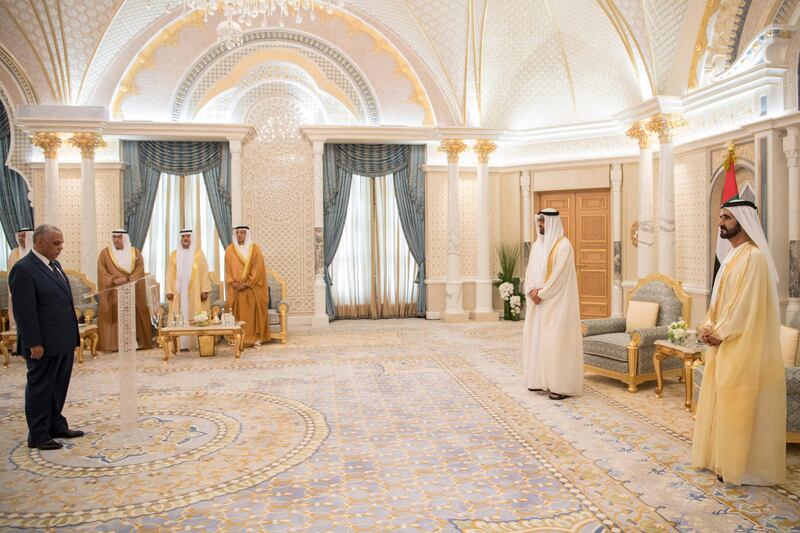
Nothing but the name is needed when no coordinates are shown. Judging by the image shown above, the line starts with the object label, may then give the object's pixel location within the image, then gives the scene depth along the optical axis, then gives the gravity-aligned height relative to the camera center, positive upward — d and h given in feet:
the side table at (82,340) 23.44 -3.02
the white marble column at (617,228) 33.14 +1.65
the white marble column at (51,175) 30.45 +4.63
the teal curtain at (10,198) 32.04 +3.61
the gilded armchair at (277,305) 28.14 -2.09
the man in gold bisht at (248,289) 27.20 -1.20
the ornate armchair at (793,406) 12.66 -3.21
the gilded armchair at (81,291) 26.81 -1.22
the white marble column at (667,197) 28.43 +2.86
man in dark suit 13.62 -1.54
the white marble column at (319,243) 33.88 +1.06
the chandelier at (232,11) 19.22 +8.40
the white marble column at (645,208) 29.73 +2.46
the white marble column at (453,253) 35.01 +0.40
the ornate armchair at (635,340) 18.35 -2.62
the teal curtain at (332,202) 34.99 +3.49
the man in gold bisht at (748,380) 11.04 -2.33
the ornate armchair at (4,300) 26.86 -1.60
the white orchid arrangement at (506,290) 35.01 -1.81
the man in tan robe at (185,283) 27.17 -0.89
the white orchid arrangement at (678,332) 17.07 -2.15
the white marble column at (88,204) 30.60 +3.13
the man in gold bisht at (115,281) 26.40 -0.74
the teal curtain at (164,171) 33.01 +5.17
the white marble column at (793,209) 22.07 +1.71
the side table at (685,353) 16.48 -2.75
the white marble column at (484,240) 35.06 +1.15
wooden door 34.14 +1.06
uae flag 24.20 +3.07
